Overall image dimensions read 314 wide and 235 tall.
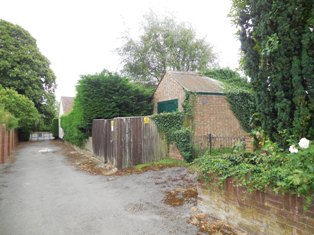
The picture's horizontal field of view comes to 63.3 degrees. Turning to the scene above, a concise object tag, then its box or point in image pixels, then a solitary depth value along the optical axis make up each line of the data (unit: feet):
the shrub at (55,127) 118.05
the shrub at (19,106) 71.31
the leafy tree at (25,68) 93.30
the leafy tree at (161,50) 86.74
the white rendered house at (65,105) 113.74
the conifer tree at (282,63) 12.43
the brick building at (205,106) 39.58
